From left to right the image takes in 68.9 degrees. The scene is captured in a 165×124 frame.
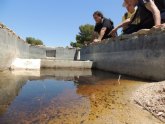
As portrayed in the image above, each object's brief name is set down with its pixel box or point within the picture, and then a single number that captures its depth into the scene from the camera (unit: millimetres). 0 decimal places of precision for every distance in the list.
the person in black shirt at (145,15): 2085
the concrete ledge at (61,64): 3198
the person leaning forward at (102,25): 3651
